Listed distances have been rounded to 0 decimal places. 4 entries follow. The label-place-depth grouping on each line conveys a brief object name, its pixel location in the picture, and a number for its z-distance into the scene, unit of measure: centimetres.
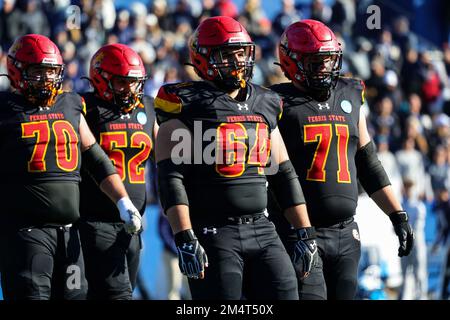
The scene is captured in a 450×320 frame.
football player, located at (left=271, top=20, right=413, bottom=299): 1309
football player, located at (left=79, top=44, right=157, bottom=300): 1402
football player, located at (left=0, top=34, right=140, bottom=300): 1258
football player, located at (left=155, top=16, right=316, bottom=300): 1153
